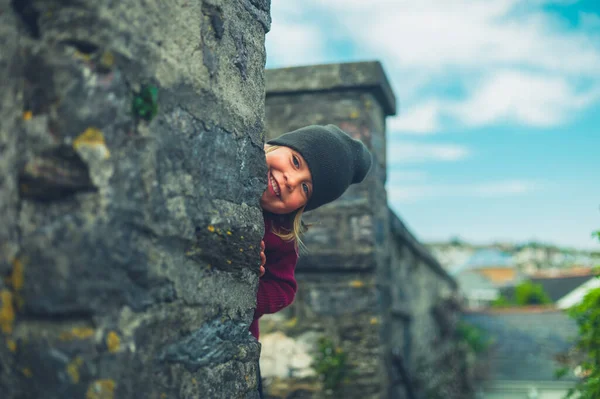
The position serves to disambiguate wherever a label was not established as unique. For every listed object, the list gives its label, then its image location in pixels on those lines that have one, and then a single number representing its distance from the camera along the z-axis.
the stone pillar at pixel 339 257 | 4.27
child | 2.10
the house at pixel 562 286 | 20.75
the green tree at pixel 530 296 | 17.30
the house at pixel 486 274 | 27.67
